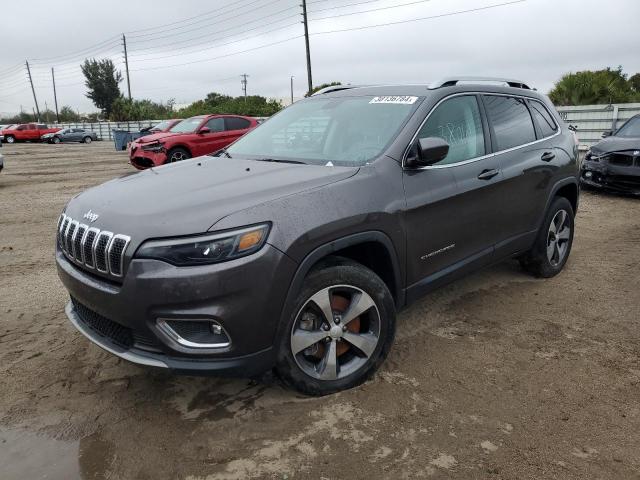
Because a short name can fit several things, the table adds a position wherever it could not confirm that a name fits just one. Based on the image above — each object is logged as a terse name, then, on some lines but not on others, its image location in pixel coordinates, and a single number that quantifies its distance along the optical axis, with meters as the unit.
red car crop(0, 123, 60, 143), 38.91
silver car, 37.56
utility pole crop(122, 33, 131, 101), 51.66
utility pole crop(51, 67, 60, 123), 76.72
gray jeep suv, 2.38
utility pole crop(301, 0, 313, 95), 31.47
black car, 8.59
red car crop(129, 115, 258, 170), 12.89
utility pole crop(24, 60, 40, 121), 75.00
